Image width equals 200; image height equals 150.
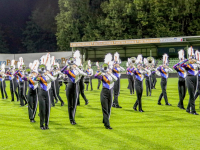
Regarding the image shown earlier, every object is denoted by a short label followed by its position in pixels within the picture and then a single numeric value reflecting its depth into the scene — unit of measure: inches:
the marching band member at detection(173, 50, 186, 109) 399.9
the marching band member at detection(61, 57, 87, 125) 308.7
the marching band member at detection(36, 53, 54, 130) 286.5
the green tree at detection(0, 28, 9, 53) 2207.9
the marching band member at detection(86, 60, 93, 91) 672.1
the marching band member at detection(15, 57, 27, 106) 436.8
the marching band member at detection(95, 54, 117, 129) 286.5
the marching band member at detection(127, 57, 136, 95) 619.8
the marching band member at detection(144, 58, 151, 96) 558.9
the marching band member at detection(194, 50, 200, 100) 403.7
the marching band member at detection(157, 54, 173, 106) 434.3
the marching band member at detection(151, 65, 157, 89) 677.8
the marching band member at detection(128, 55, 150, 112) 379.9
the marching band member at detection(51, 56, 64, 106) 459.2
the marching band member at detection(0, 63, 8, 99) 584.7
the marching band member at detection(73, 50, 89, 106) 323.0
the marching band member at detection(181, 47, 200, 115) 355.9
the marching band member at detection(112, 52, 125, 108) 423.5
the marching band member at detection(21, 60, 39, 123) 327.6
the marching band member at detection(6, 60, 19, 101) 524.1
